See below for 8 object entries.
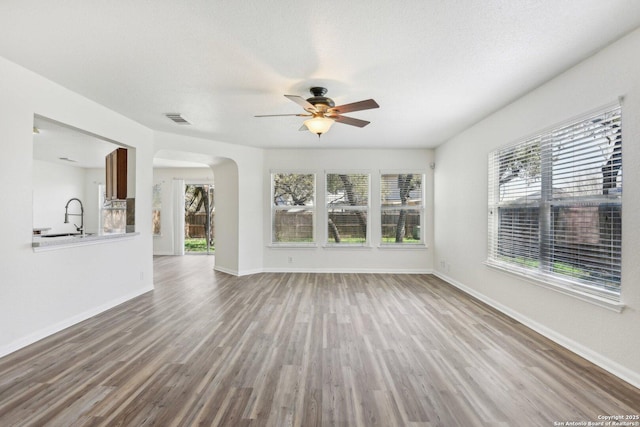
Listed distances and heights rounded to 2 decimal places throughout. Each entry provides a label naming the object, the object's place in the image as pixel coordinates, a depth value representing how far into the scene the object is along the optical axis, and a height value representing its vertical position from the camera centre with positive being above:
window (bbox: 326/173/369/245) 6.15 +0.29
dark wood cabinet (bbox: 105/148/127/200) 4.43 +0.61
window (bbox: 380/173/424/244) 6.14 +0.18
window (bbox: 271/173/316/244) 6.16 +0.20
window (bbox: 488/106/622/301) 2.38 +0.12
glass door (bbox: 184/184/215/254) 8.89 -0.08
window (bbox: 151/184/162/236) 8.71 +0.30
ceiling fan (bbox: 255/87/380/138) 2.93 +1.10
